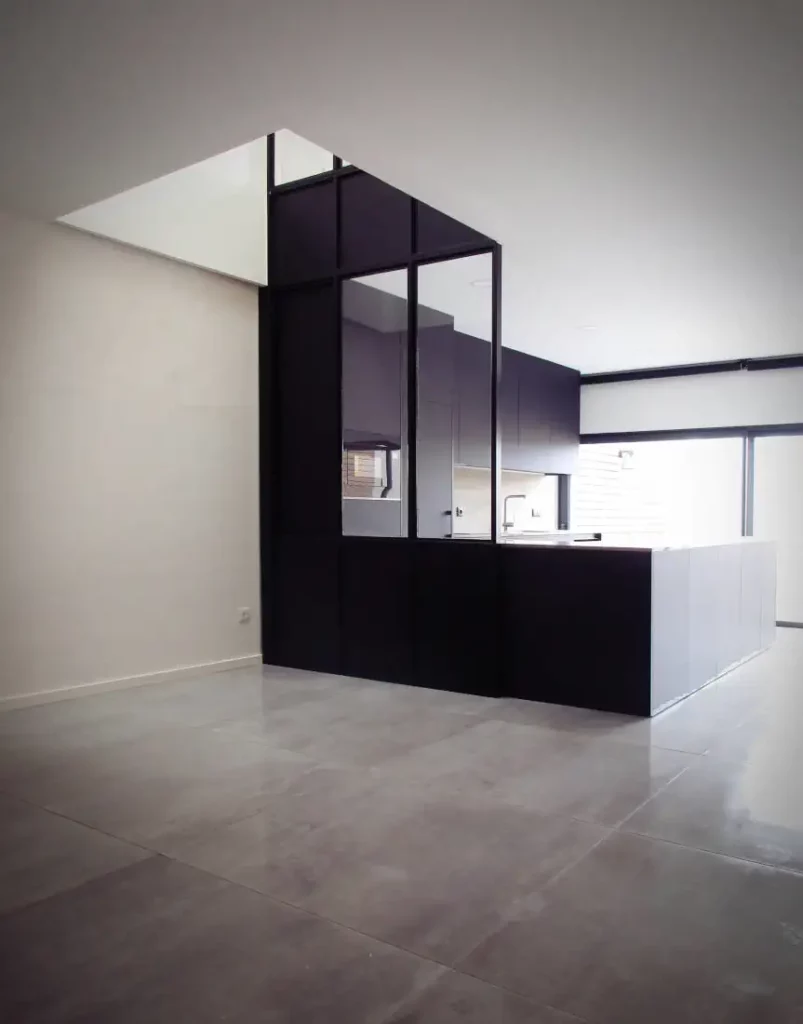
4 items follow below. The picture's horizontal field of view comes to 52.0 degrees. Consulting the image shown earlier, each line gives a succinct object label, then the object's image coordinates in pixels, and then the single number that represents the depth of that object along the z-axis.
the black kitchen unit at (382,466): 4.91
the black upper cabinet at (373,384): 5.80
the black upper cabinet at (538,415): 7.67
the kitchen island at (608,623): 4.48
